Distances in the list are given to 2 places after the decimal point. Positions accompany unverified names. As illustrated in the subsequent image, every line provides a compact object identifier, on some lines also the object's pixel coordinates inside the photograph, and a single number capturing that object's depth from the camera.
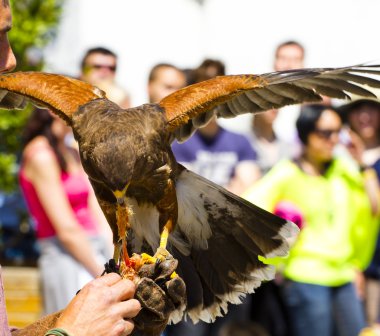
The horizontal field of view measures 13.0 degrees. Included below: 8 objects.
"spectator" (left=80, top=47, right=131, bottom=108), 12.84
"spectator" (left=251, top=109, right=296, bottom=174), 13.27
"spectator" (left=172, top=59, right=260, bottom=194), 11.71
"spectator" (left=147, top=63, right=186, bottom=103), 12.46
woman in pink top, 10.53
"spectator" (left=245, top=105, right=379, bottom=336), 11.53
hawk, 7.08
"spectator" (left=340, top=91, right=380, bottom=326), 13.39
